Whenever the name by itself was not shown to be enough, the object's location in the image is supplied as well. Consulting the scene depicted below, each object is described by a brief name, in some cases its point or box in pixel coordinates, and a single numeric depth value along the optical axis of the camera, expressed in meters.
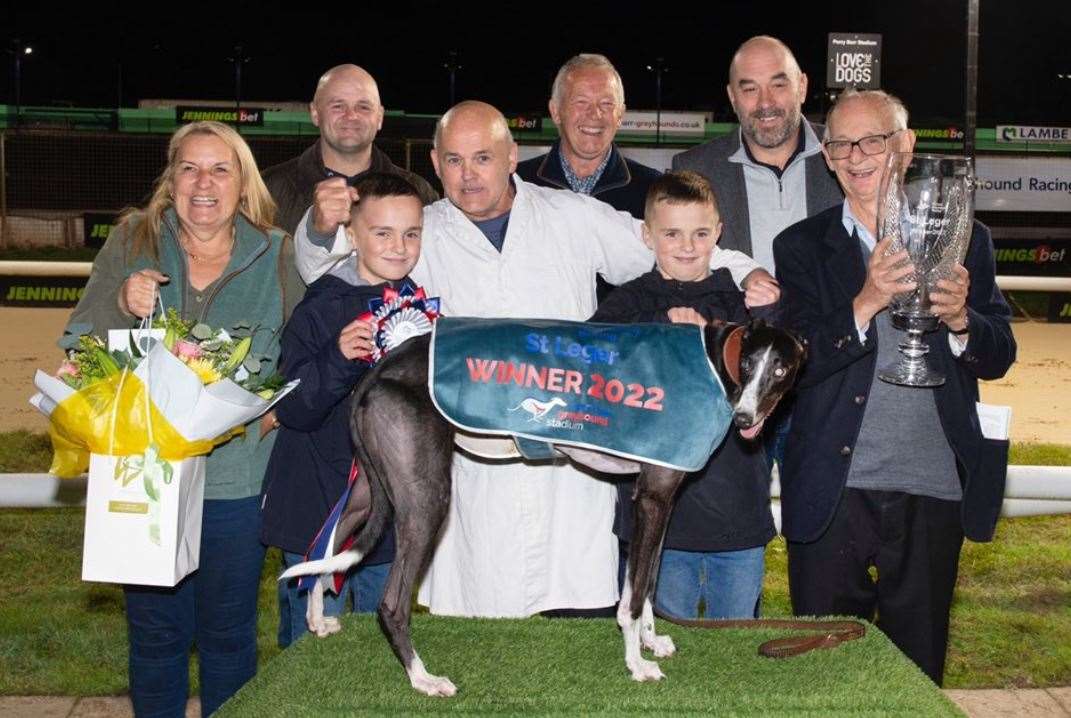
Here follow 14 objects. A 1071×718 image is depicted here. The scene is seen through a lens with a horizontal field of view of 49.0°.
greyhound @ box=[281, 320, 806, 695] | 3.10
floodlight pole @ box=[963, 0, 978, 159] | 12.40
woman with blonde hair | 3.71
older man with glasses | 3.59
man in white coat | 3.87
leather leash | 3.35
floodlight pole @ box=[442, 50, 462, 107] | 47.00
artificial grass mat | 3.00
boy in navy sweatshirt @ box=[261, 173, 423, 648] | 3.46
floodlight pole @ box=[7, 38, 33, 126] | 29.51
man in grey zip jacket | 4.39
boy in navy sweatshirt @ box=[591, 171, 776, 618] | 3.55
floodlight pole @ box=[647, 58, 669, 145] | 31.50
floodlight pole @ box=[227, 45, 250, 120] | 41.88
